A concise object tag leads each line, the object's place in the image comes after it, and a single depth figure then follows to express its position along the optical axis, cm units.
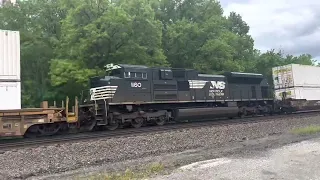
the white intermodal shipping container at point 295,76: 2584
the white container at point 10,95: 1246
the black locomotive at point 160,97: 1645
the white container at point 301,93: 2569
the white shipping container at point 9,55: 1265
